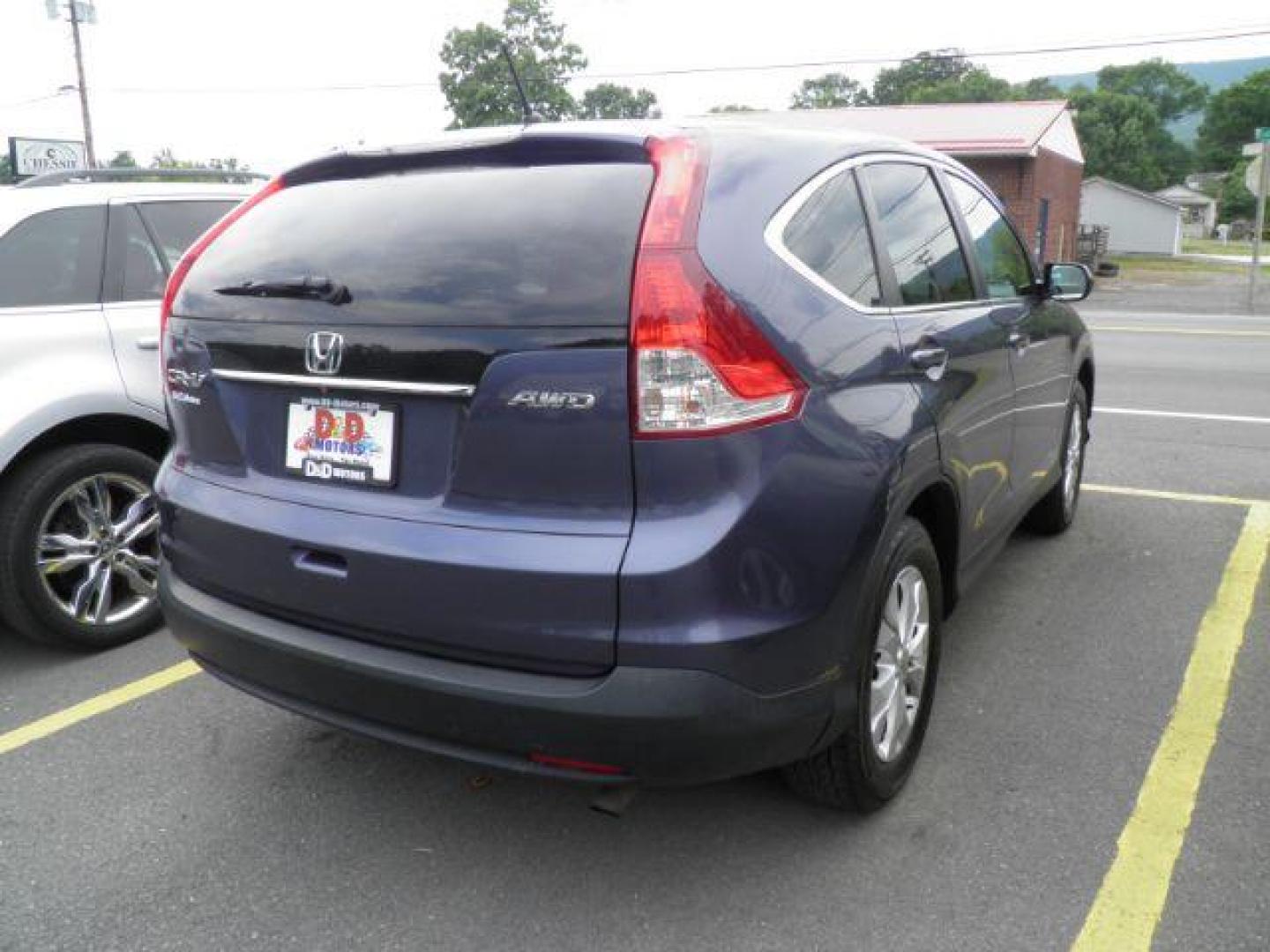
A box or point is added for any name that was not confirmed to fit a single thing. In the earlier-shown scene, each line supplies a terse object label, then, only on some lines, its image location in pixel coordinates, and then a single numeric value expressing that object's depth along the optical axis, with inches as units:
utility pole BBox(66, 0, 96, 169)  1470.2
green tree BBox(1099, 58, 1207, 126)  4397.1
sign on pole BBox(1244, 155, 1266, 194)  799.1
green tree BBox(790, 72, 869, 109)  3777.1
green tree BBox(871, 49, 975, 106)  3403.1
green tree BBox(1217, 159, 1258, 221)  3420.5
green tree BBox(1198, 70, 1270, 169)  3747.5
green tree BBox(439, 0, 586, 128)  2031.3
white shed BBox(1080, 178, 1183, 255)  2185.0
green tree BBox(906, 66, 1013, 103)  2999.5
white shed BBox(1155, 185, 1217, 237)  3715.6
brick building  1042.7
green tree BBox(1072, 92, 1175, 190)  2967.5
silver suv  156.2
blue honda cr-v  89.1
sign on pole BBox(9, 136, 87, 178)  1075.3
